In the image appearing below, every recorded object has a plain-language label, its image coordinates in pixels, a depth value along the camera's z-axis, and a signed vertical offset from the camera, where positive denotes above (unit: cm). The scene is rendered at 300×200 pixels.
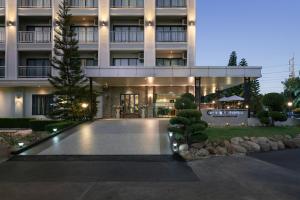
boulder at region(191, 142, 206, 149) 726 -175
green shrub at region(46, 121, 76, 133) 1099 -153
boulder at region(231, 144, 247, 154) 736 -191
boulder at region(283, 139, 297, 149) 845 -195
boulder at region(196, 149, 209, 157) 678 -192
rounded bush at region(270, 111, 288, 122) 1119 -90
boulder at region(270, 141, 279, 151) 810 -196
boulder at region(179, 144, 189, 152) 700 -176
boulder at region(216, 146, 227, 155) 706 -191
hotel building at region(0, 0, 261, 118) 1714 +498
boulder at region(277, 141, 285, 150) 826 -198
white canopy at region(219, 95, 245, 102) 1833 +21
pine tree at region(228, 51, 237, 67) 3947 +901
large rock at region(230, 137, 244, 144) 790 -169
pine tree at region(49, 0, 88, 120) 1383 +136
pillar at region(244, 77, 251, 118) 1316 +86
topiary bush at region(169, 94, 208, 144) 745 -105
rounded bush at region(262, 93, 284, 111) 1138 +1
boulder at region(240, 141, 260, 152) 772 -189
